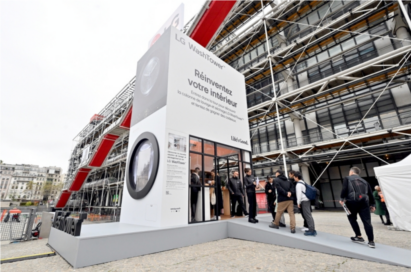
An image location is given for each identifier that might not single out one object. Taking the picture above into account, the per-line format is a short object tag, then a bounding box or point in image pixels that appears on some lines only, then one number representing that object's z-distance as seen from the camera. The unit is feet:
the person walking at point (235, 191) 21.30
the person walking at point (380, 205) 23.82
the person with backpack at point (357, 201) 12.34
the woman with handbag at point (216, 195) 19.41
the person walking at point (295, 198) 15.51
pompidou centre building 38.68
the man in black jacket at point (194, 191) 18.37
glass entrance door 18.48
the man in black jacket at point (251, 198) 18.38
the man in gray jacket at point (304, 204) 14.30
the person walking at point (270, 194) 19.36
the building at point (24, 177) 246.47
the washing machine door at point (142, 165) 17.70
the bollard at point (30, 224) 22.15
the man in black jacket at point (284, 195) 15.51
